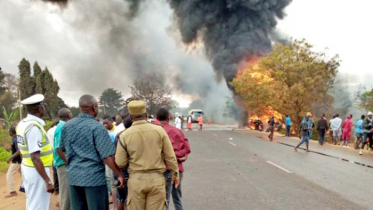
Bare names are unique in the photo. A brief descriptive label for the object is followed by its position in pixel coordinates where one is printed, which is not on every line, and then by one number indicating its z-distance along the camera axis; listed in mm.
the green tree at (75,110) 35812
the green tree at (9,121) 19169
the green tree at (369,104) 27881
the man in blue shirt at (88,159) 3209
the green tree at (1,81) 34766
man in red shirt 4418
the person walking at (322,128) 17031
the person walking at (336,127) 16917
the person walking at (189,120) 26984
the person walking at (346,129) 15505
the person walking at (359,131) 14136
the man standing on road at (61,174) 4473
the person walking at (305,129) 12734
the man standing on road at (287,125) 21906
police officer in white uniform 3492
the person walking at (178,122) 15939
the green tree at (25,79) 27344
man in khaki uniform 3232
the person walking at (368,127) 13078
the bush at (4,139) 14629
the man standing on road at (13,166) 6781
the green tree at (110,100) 62625
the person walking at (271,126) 19016
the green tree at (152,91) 42344
